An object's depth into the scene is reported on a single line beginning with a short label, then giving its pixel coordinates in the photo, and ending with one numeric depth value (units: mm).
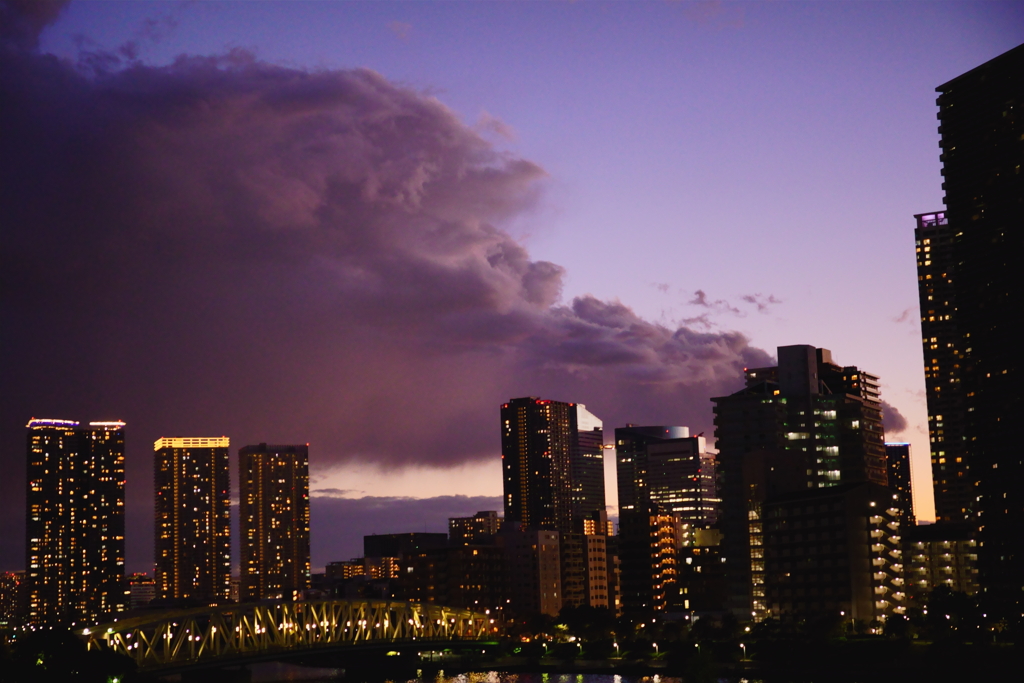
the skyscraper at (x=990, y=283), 174125
